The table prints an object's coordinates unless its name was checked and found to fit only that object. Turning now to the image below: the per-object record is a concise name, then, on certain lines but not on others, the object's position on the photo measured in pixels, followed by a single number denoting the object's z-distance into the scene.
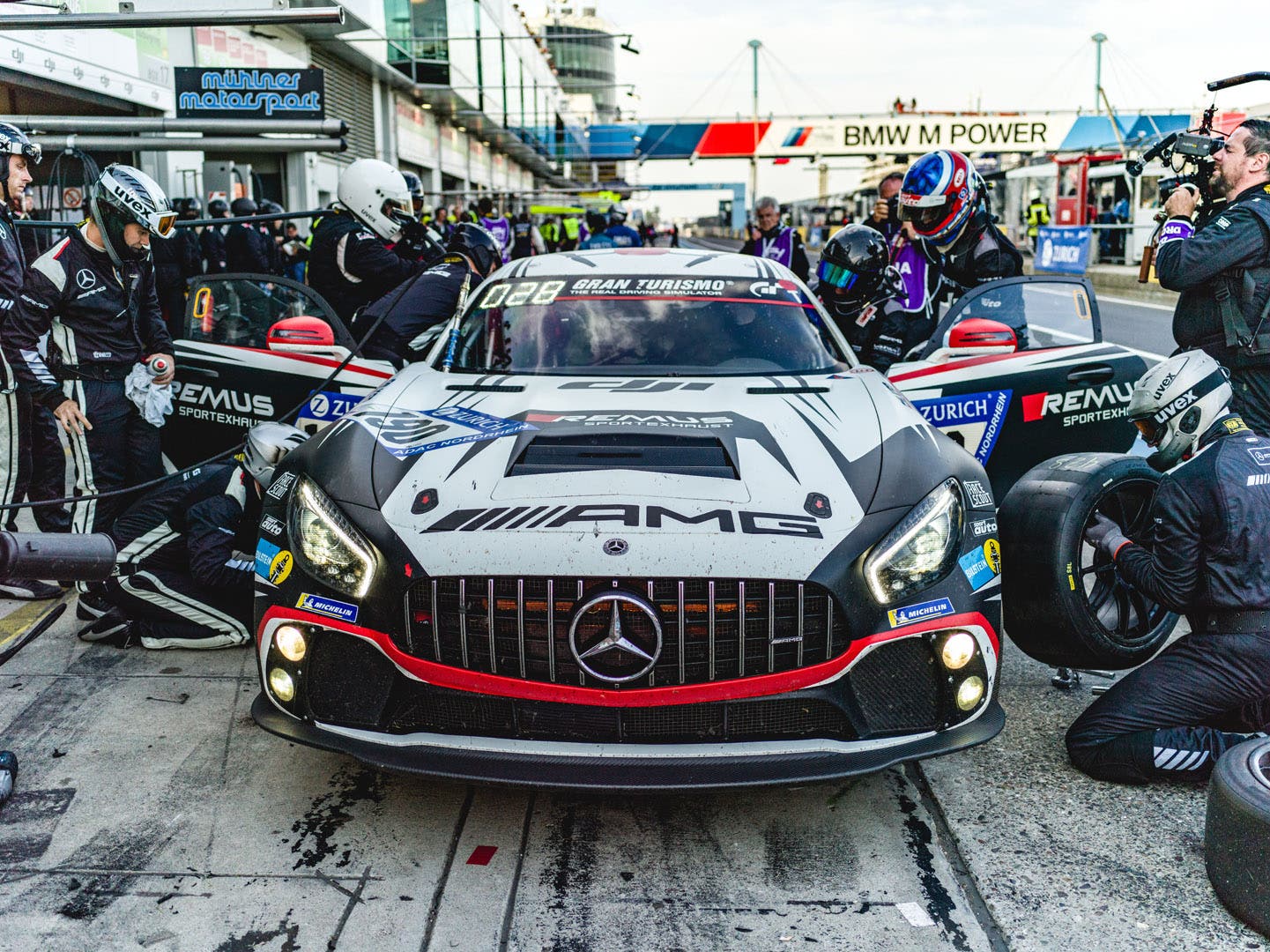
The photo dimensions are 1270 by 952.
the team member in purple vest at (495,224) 17.17
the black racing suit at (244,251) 10.77
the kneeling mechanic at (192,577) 4.55
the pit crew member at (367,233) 6.49
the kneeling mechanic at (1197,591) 3.31
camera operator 4.32
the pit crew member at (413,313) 5.74
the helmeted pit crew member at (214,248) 10.98
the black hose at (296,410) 4.19
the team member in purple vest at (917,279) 6.43
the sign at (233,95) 10.42
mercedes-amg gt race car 2.83
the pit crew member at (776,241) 9.93
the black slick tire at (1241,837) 2.61
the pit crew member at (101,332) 5.00
